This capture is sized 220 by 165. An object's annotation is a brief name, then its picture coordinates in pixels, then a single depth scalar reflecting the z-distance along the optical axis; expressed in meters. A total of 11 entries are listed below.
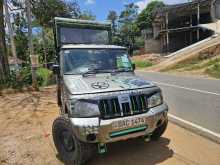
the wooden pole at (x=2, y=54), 9.61
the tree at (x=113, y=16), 41.54
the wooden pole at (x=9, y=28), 10.55
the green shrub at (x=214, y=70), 11.34
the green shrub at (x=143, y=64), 20.21
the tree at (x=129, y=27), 35.42
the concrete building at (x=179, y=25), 22.16
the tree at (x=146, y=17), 36.95
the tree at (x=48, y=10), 11.04
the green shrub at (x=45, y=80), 10.66
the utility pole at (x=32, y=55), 8.04
